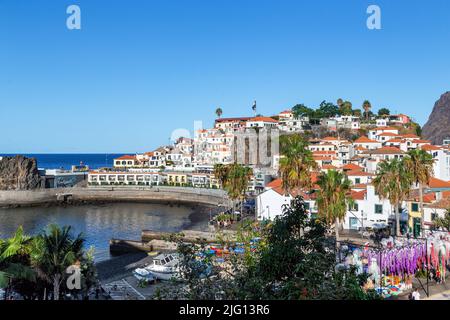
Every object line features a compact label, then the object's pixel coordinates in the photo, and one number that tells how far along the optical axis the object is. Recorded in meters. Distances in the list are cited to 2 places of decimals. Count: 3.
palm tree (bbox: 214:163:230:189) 65.88
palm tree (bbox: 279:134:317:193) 40.97
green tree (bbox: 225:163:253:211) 59.46
